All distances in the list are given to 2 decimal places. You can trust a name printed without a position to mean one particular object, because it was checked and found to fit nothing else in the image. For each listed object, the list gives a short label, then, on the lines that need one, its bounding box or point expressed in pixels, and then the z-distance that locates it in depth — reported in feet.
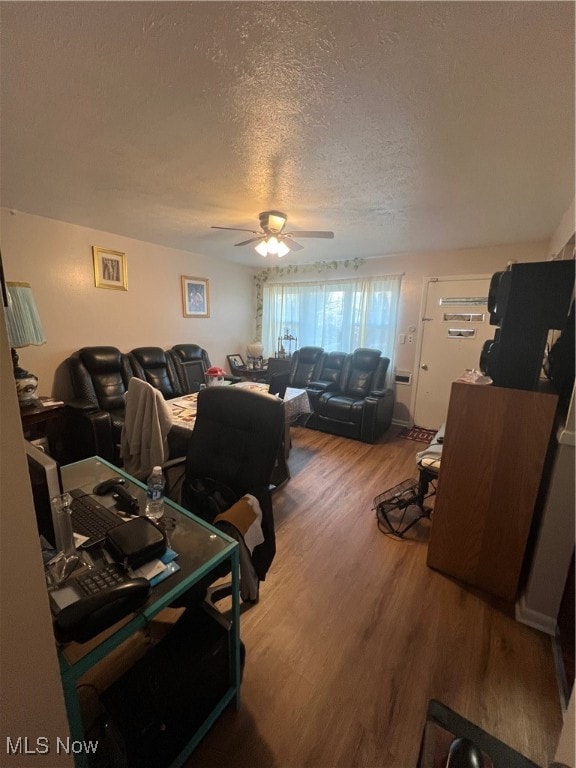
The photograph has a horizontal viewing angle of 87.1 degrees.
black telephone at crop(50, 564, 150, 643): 2.42
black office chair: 4.59
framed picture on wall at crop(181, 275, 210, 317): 14.47
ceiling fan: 8.30
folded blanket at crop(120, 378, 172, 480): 7.08
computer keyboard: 3.54
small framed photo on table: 17.04
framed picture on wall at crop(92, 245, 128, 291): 11.31
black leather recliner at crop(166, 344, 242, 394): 13.58
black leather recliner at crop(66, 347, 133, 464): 9.25
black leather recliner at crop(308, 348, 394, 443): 12.50
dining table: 8.16
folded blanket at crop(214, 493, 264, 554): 4.09
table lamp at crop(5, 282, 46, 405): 6.70
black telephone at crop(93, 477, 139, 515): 4.09
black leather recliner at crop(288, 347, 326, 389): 15.44
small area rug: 12.94
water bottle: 4.07
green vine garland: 14.98
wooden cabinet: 5.04
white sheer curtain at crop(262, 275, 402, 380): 14.28
